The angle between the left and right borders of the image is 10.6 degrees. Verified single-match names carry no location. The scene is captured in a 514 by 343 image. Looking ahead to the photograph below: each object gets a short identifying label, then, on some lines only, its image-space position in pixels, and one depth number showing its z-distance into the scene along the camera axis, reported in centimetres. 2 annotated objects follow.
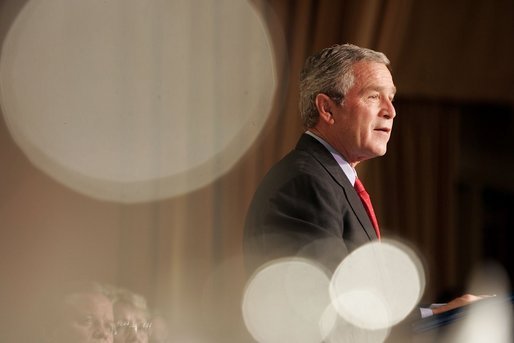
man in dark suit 551
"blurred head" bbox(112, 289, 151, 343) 599
